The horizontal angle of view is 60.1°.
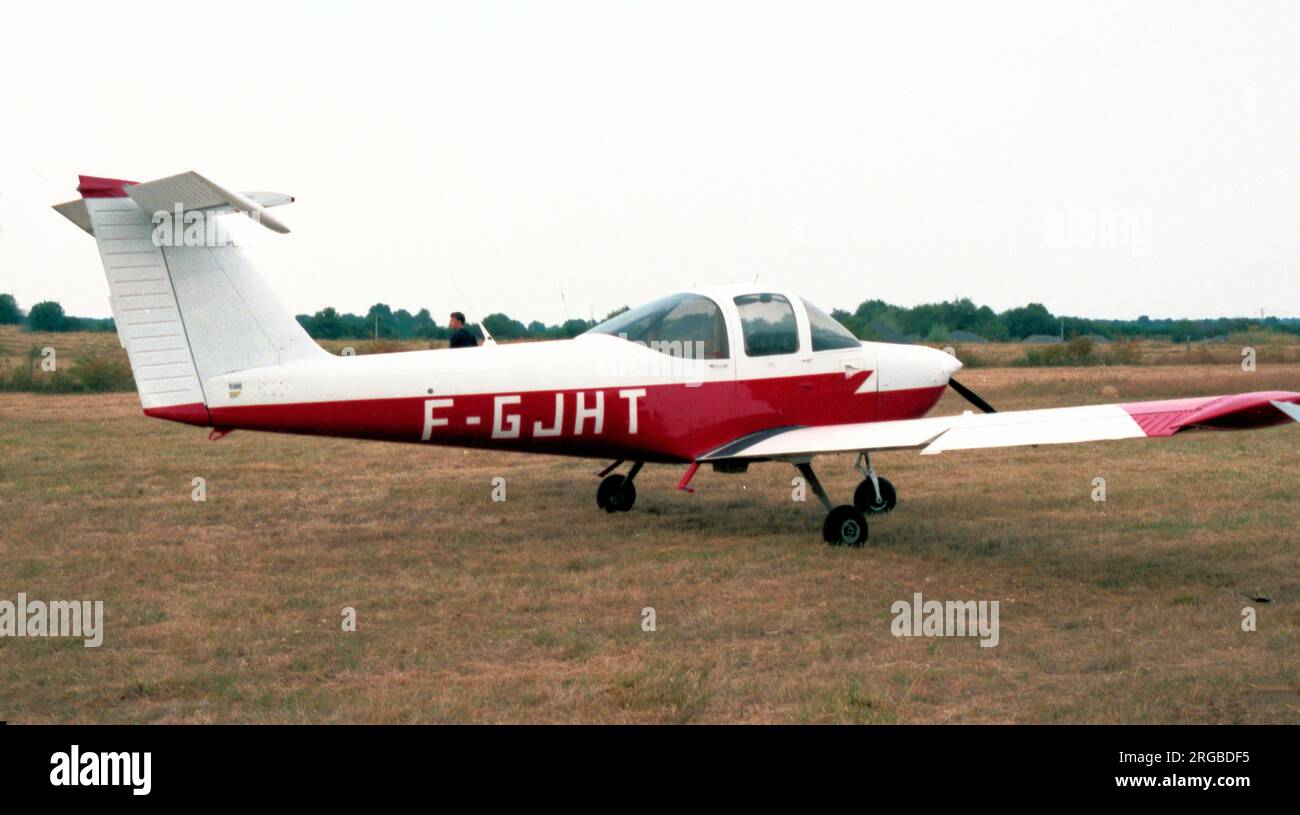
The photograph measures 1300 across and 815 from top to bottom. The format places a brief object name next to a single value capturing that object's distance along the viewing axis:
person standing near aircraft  12.70
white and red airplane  7.92
